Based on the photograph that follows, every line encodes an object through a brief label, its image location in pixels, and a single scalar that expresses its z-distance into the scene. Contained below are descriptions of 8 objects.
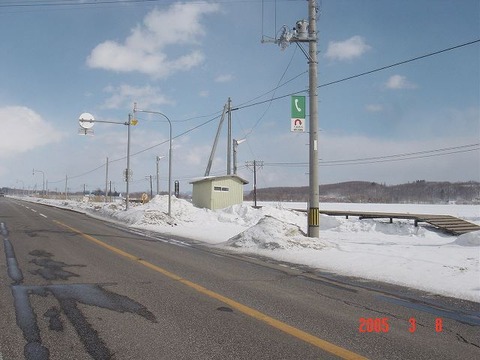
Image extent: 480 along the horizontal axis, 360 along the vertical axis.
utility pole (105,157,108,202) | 59.84
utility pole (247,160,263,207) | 60.06
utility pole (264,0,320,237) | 15.21
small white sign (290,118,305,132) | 15.67
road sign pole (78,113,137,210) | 27.22
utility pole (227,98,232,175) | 36.56
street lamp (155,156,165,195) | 63.51
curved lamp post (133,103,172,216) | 26.70
